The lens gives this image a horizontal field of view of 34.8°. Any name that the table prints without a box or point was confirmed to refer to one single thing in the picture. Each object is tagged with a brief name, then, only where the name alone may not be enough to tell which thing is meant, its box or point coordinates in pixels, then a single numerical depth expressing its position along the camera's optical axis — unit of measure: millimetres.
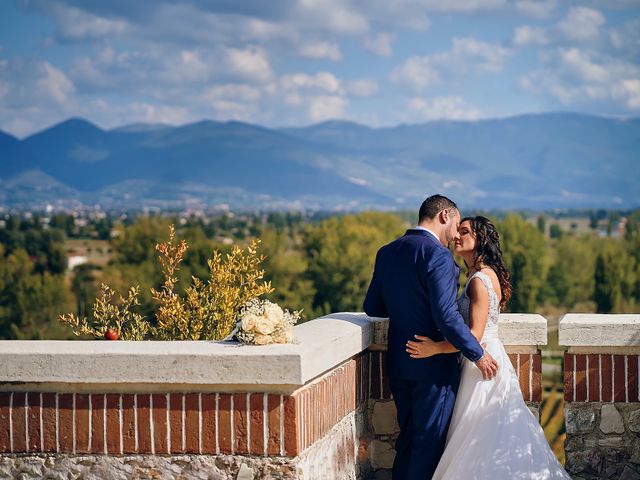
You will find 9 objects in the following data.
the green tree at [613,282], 80000
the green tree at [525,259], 86312
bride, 5227
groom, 5234
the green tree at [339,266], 82875
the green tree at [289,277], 75500
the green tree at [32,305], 74938
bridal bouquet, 4695
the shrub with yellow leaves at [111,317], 6289
